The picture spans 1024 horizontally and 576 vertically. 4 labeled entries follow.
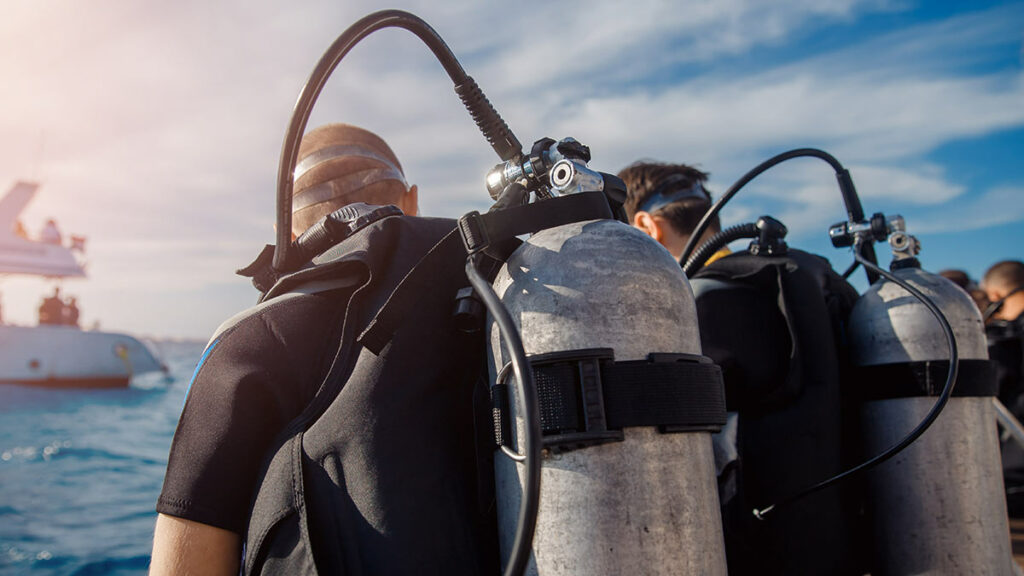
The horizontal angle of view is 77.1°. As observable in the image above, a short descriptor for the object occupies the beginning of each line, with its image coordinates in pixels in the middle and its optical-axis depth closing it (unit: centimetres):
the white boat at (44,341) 3291
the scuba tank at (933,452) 174
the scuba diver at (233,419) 123
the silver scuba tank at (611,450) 102
